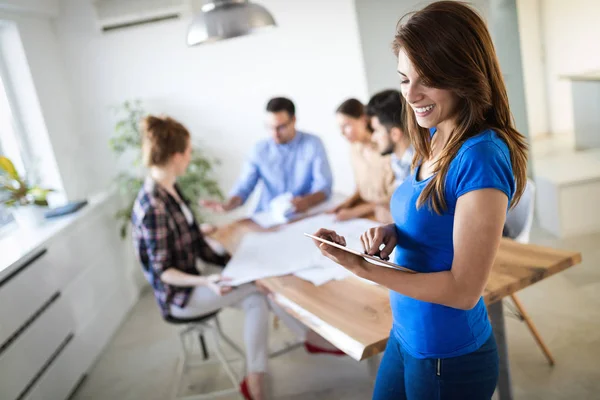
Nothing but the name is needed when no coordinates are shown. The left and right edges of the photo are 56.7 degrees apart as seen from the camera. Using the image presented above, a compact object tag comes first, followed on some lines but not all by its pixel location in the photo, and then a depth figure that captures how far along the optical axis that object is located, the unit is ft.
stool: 8.21
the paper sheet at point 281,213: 9.57
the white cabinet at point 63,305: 8.21
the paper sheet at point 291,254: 6.97
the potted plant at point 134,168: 13.60
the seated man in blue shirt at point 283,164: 10.87
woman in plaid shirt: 7.74
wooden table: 5.15
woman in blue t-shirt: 3.41
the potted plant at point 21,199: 10.21
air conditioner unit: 13.73
